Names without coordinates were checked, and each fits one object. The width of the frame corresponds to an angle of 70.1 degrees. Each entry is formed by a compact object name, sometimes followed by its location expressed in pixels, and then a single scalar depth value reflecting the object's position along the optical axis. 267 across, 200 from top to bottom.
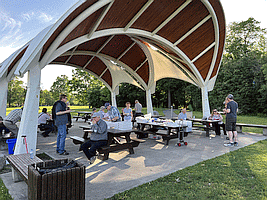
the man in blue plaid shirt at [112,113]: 7.36
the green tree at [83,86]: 37.53
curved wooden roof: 6.18
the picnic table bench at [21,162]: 3.29
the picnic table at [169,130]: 7.58
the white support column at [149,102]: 17.50
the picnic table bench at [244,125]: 9.85
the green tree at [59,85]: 68.97
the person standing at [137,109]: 13.04
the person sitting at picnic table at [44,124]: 9.47
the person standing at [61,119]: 5.94
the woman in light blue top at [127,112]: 9.32
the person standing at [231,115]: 7.14
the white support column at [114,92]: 19.48
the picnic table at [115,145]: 5.33
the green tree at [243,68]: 27.20
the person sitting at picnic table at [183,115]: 9.10
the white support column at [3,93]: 8.46
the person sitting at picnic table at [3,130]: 8.45
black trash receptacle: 2.61
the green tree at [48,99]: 84.15
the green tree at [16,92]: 57.06
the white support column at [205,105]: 13.92
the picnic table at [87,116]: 15.59
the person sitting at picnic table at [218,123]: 9.83
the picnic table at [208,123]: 9.45
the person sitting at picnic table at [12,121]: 6.80
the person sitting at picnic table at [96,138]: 5.18
